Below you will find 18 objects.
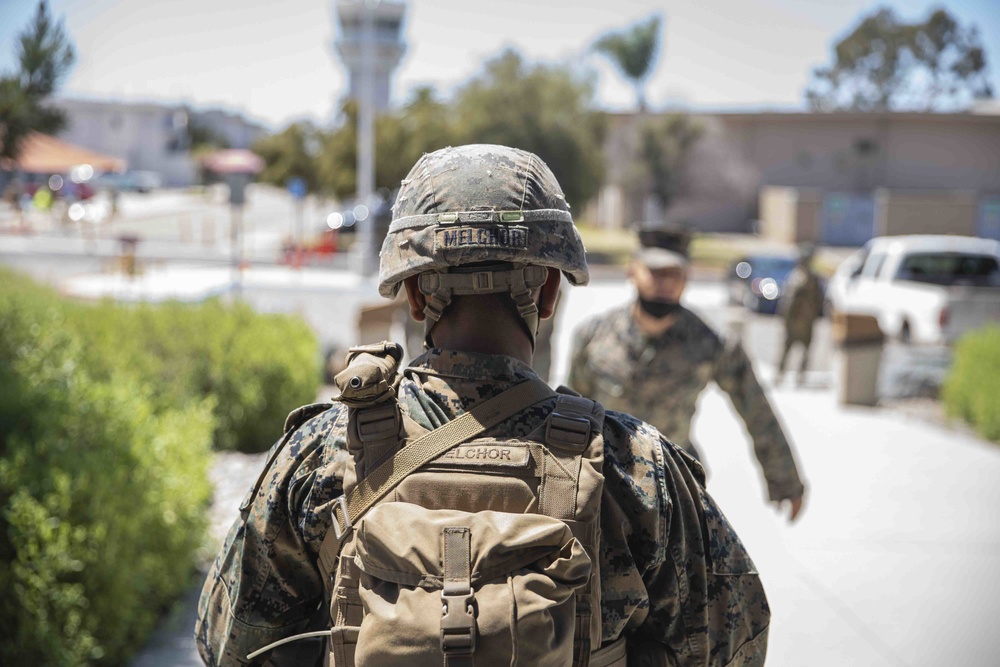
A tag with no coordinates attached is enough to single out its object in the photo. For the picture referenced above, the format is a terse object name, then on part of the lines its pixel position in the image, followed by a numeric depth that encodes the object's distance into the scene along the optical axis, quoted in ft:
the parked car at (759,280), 73.61
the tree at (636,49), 162.61
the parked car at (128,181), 204.03
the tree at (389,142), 103.09
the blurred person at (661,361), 14.23
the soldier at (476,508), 5.14
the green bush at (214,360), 25.62
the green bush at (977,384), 31.32
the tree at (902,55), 196.85
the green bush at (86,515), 12.71
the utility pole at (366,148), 78.38
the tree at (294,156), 109.29
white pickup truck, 44.37
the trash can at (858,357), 35.70
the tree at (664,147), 135.54
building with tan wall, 138.10
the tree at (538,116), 112.78
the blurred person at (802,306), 40.11
